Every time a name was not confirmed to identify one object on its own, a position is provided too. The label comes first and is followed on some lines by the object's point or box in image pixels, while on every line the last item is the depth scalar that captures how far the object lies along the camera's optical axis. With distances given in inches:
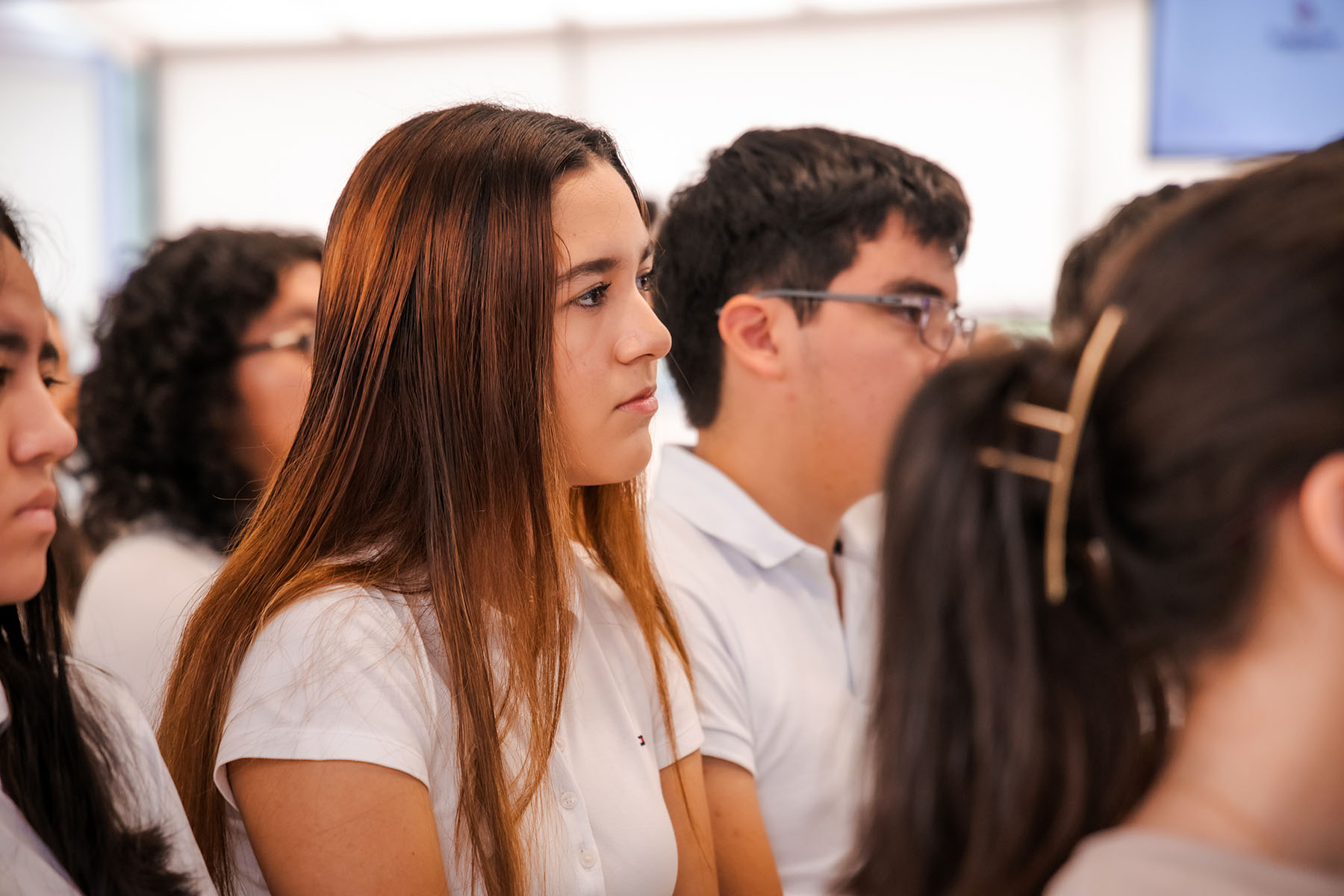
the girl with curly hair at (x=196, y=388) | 93.5
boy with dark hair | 64.7
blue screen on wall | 144.6
